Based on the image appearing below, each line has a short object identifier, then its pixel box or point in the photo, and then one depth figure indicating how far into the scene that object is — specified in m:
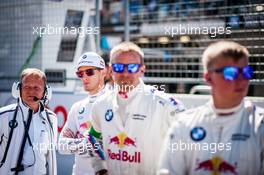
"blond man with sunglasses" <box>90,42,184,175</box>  3.25
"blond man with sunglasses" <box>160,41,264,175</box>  2.56
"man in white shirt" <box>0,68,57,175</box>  4.15
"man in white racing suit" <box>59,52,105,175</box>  4.36
